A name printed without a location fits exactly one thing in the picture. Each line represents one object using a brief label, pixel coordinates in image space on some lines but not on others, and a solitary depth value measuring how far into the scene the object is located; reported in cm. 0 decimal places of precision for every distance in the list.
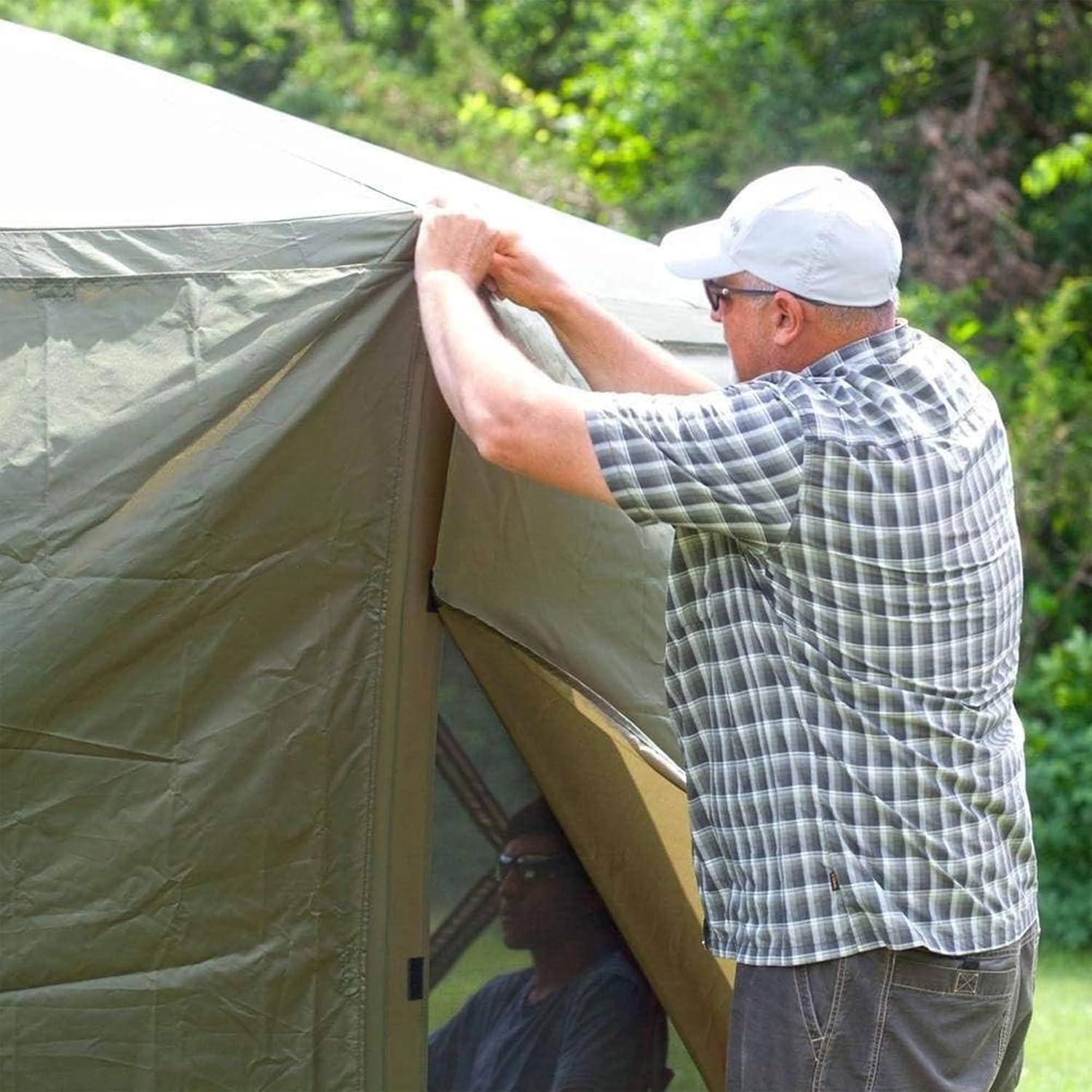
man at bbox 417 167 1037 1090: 449
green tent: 512
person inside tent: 588
